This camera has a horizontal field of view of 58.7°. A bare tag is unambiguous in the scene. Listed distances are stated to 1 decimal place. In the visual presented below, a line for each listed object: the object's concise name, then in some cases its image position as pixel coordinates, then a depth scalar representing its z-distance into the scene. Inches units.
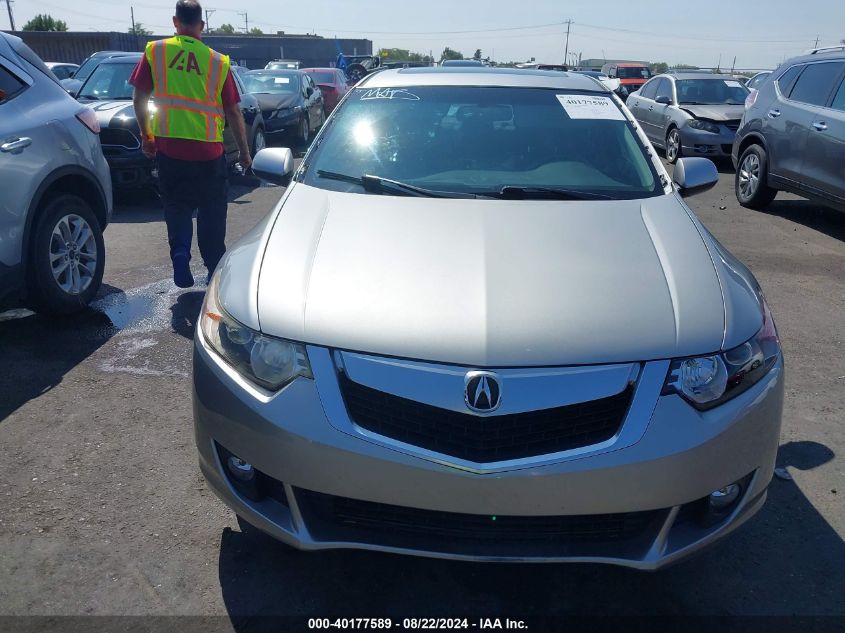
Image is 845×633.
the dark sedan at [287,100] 535.8
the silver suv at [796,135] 293.7
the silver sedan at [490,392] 82.4
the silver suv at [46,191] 168.2
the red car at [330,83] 795.4
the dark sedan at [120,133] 334.6
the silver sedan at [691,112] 491.2
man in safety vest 199.0
